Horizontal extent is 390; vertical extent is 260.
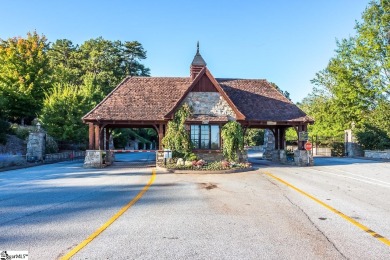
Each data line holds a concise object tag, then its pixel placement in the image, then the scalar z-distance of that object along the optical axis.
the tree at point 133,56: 68.38
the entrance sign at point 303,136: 23.03
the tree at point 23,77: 34.94
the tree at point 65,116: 29.73
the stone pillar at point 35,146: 24.34
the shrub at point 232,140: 20.78
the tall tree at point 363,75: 36.72
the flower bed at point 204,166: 18.44
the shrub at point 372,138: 33.78
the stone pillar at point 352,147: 35.78
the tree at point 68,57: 60.97
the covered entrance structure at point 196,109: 21.50
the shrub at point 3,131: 26.61
